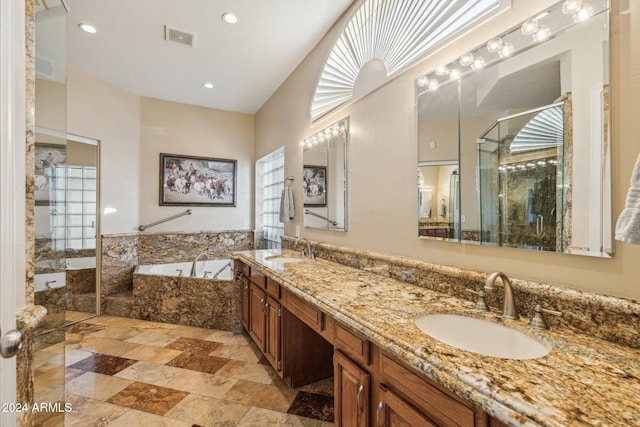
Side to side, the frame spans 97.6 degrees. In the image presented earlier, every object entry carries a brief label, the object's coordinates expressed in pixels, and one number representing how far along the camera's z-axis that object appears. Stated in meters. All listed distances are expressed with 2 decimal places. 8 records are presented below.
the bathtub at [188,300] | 3.04
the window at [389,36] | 1.45
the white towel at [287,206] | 3.17
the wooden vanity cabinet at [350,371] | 0.81
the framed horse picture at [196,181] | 4.10
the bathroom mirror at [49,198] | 1.07
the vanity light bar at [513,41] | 1.00
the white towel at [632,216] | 0.67
